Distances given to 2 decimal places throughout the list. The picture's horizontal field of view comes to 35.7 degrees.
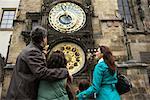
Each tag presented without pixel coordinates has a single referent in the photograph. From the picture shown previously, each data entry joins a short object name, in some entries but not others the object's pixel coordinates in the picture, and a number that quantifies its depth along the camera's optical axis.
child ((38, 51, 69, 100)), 2.46
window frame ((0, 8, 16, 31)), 15.07
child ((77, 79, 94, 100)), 3.63
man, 2.35
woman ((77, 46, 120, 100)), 3.13
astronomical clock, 8.55
